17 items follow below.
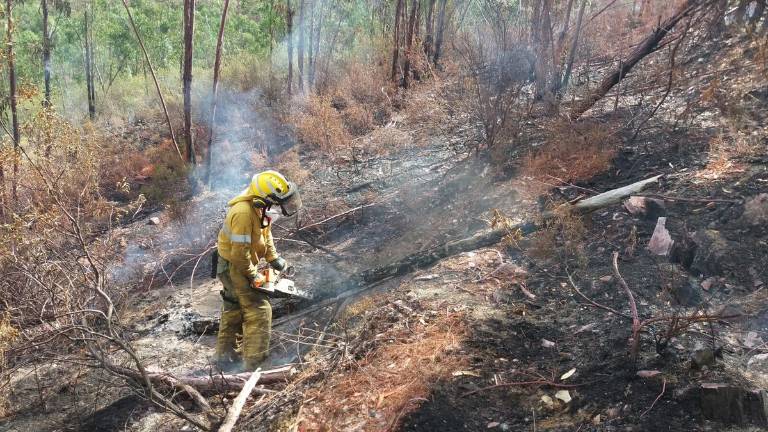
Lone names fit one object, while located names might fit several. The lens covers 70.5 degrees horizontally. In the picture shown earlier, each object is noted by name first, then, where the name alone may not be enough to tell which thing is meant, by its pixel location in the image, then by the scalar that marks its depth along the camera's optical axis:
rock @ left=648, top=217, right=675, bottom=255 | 4.80
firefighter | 4.51
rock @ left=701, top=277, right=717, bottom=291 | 4.37
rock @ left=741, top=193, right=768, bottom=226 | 4.70
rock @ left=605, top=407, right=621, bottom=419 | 3.04
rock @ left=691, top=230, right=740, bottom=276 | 4.47
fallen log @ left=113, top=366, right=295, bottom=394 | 4.10
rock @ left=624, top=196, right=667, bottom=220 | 5.34
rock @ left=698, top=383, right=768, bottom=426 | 2.79
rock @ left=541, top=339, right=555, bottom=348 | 3.89
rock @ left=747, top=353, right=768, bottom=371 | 3.36
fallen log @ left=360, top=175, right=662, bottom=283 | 5.71
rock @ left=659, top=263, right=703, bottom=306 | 4.21
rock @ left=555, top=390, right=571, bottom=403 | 3.29
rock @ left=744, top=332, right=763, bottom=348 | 3.62
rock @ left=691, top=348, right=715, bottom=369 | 3.19
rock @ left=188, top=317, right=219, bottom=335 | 5.55
